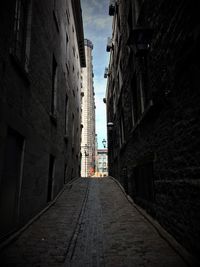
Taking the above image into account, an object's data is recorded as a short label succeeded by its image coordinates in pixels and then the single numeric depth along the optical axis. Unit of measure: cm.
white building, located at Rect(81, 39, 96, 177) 3806
